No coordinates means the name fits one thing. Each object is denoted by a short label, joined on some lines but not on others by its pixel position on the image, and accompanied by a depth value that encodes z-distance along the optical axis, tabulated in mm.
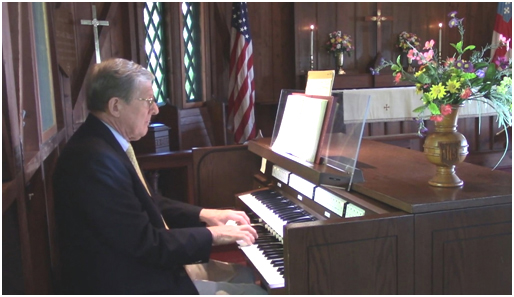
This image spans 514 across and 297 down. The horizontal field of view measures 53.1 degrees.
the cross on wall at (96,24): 3904
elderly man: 1568
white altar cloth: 5613
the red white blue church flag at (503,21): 6309
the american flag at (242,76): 5203
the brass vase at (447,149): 1701
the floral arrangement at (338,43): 6062
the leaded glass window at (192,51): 5031
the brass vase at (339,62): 6129
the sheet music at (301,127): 2064
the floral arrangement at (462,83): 1634
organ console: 1466
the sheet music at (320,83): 2153
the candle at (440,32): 6199
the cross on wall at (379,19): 6367
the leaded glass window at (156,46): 4656
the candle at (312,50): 5999
